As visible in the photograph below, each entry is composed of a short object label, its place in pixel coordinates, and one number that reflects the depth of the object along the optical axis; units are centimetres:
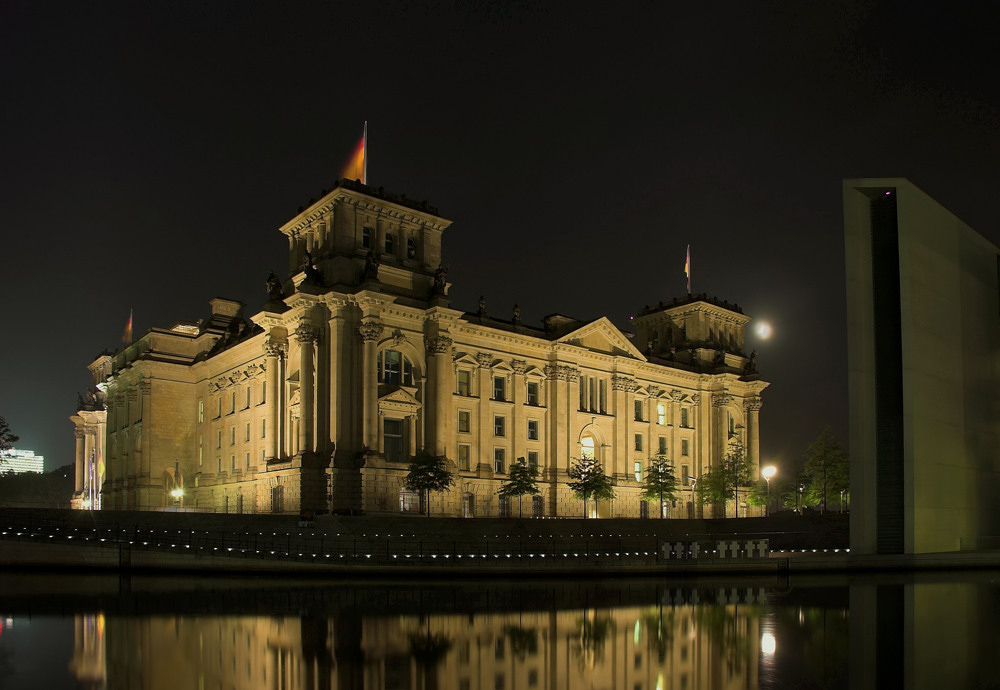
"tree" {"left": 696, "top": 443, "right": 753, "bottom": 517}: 8738
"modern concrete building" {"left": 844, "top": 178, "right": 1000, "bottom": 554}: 4897
